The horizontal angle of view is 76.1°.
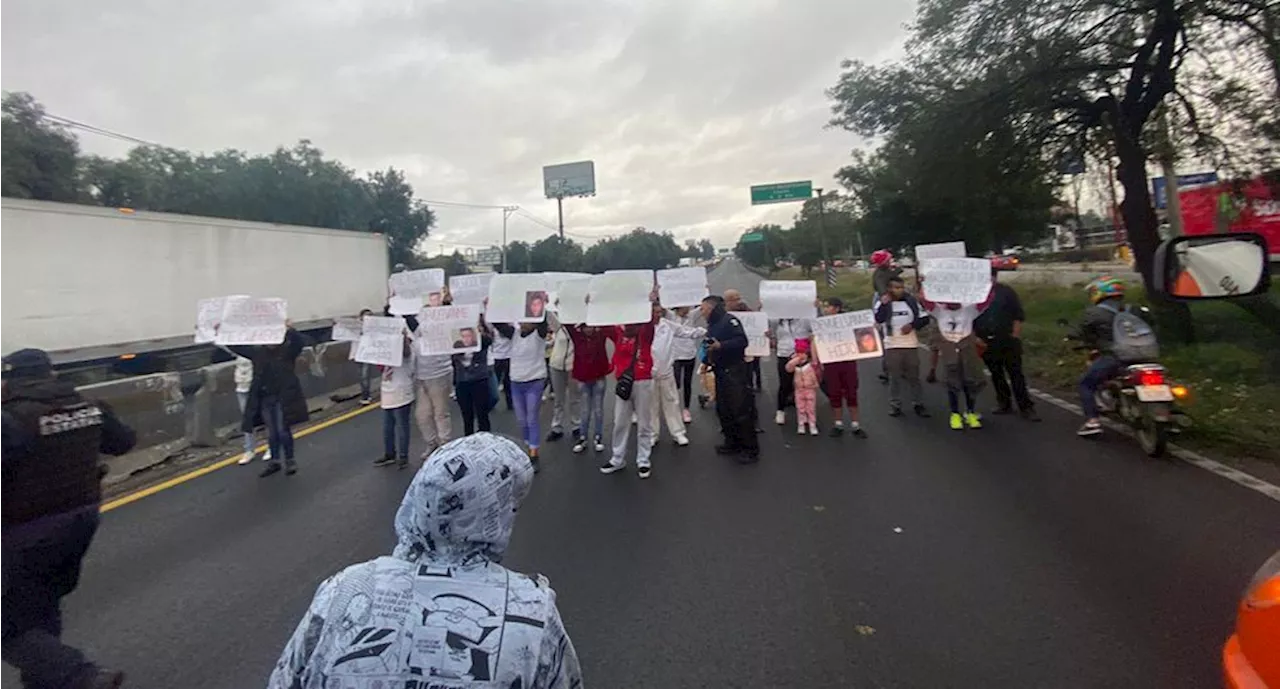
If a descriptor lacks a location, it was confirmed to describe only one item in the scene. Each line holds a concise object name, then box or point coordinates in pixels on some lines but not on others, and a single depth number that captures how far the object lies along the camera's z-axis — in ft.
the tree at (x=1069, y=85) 39.78
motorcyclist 27.48
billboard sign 196.65
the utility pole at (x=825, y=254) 146.53
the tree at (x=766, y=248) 356.01
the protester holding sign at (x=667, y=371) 28.04
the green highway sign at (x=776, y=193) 139.03
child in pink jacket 31.50
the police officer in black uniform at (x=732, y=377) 27.17
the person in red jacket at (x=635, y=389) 26.46
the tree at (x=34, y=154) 95.35
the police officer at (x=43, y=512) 11.87
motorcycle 24.31
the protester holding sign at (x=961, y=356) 31.14
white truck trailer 41.91
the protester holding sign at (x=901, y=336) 32.91
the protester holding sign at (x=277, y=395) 27.96
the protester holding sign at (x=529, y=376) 27.91
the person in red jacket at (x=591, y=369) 29.25
